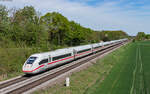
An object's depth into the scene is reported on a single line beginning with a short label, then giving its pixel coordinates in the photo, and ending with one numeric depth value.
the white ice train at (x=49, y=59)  21.44
